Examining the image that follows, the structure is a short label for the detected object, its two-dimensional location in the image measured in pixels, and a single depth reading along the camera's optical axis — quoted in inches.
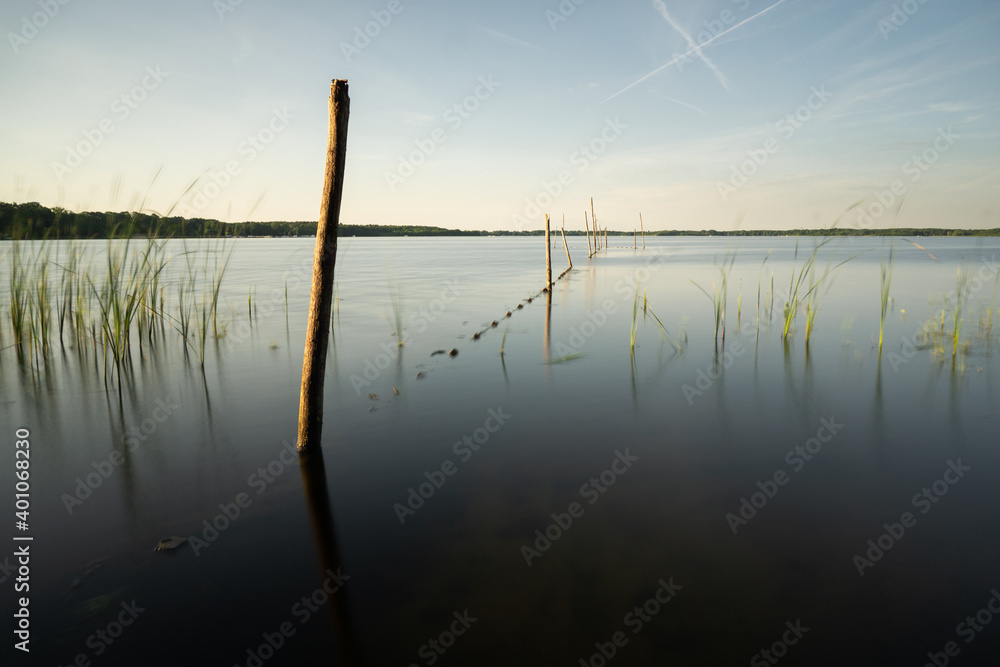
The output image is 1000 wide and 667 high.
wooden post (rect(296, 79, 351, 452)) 173.3
